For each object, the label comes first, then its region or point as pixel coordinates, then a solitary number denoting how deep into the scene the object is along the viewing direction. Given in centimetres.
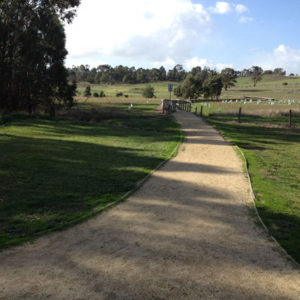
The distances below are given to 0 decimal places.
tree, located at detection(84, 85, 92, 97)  8701
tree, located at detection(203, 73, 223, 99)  7206
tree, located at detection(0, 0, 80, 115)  2933
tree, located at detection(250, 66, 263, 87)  12262
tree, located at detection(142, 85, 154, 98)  8388
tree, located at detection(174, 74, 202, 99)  7538
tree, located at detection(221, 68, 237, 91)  9250
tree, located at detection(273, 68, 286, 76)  17212
